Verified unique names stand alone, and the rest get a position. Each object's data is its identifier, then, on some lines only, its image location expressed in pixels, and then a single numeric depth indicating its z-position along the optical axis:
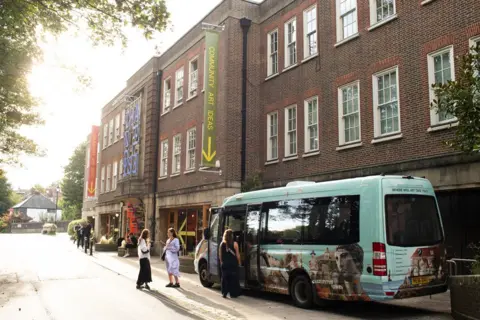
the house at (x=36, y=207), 110.25
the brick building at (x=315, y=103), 12.44
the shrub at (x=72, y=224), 43.84
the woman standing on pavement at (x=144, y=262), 12.94
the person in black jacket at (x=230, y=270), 11.55
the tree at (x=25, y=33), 9.71
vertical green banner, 20.03
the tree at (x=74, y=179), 72.19
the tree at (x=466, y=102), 8.01
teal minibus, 8.56
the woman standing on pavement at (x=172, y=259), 13.28
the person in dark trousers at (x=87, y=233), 27.95
